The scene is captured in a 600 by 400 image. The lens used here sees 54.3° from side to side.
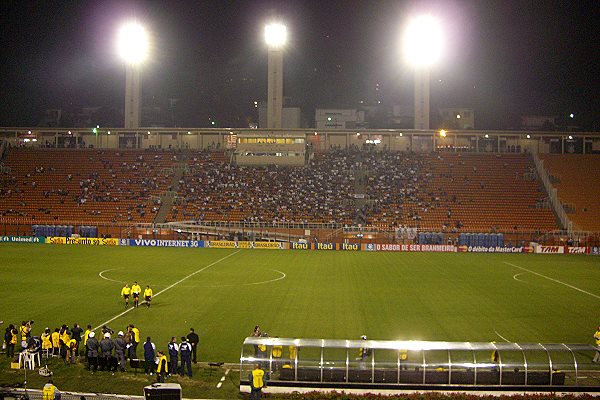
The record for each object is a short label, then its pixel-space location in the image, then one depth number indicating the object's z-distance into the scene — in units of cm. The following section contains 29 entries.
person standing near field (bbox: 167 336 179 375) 1828
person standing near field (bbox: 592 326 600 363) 1694
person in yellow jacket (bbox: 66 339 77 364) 1961
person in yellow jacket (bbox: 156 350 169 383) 1762
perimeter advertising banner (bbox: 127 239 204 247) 5822
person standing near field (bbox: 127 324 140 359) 1928
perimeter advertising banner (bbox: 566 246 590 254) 5697
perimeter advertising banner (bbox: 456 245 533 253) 5750
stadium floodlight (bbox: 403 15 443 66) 7069
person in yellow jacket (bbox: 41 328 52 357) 1992
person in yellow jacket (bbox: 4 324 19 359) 1989
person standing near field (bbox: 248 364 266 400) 1595
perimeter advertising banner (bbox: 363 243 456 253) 5797
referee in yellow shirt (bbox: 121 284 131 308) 2789
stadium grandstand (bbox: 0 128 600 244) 6359
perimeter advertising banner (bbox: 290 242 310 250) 5872
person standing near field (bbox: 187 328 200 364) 1967
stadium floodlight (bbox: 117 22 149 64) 7406
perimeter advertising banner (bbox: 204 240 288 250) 5850
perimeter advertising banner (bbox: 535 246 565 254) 5753
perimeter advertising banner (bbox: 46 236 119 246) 5853
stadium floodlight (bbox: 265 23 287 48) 7388
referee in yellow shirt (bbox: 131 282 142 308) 2755
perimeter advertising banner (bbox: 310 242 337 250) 5825
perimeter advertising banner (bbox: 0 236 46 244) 5909
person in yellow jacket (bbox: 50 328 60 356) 2014
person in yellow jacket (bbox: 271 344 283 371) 1722
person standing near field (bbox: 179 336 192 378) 1799
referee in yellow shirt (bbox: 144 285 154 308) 2788
